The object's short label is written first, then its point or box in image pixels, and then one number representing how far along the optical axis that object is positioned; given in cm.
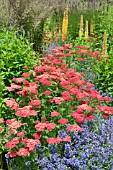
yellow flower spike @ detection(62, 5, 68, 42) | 734
